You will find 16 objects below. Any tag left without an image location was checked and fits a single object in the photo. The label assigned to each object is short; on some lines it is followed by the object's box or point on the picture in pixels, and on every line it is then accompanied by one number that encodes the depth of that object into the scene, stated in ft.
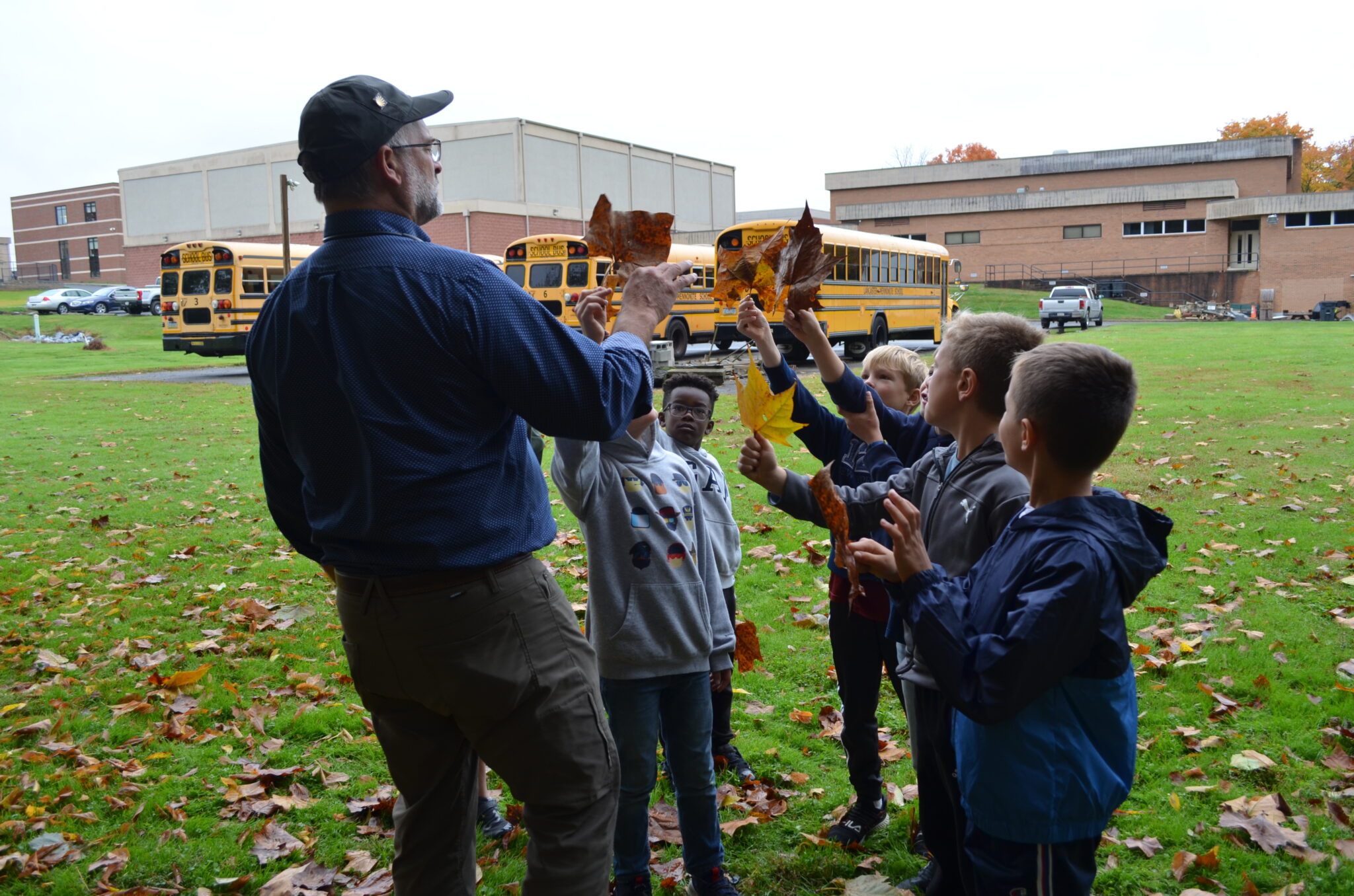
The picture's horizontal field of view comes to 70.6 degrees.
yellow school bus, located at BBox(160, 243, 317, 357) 75.82
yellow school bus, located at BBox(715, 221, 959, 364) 63.62
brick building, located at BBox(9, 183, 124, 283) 242.17
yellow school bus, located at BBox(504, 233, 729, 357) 71.82
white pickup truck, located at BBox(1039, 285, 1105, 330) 111.45
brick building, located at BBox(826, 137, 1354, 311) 158.81
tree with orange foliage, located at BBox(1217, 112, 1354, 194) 215.72
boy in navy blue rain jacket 6.22
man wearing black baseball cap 6.48
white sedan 147.54
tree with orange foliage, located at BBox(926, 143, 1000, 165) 242.78
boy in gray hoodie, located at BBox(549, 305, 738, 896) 9.47
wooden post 69.29
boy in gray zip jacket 7.98
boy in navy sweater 10.62
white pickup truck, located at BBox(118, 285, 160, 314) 148.56
